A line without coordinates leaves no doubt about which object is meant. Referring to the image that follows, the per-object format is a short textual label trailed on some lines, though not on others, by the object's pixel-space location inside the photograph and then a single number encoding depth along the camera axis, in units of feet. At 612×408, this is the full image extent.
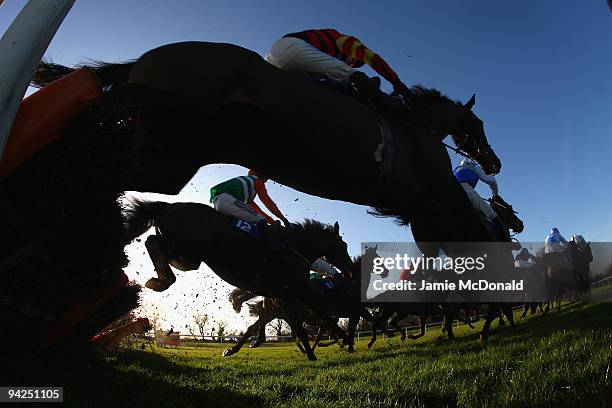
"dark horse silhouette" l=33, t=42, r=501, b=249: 7.30
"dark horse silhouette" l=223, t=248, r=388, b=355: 30.78
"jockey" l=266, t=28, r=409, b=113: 9.25
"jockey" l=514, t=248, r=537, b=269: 39.25
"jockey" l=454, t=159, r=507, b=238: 18.65
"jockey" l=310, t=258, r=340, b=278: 27.89
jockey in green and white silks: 21.68
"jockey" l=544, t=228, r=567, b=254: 41.50
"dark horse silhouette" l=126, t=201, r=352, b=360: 19.04
